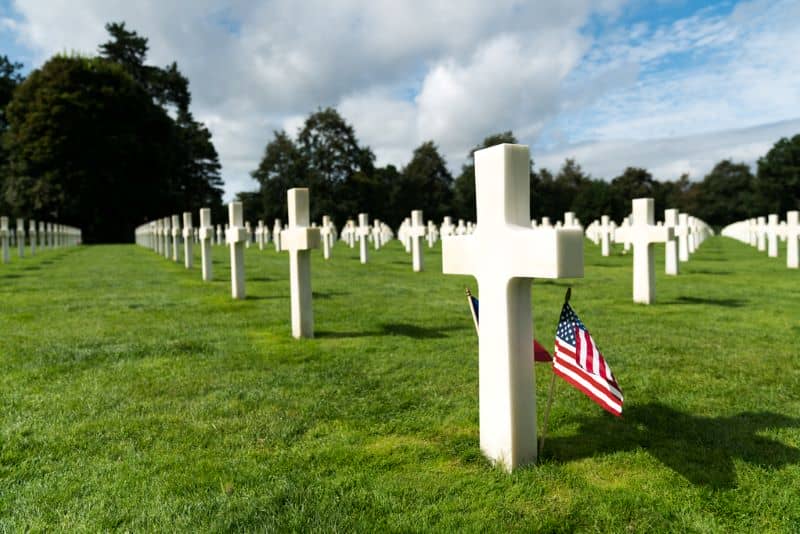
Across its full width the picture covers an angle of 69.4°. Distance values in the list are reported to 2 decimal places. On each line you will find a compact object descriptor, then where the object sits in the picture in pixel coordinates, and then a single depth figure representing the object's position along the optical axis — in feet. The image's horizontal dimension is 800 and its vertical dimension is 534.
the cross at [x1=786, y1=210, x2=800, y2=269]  46.37
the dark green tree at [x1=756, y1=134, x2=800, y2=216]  230.89
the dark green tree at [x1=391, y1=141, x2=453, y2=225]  219.82
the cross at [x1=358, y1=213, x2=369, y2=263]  59.16
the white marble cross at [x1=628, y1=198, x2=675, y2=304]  27.73
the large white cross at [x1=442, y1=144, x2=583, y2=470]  9.70
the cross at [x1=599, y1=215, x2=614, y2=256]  68.85
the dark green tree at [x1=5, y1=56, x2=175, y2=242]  125.39
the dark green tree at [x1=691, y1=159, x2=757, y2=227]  261.65
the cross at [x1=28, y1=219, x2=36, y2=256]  79.66
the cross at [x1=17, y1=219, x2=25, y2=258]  71.30
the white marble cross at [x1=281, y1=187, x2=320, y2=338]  20.70
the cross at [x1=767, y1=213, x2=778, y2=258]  62.08
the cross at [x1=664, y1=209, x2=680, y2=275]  42.17
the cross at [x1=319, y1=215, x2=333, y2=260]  64.39
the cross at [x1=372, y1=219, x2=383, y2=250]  87.97
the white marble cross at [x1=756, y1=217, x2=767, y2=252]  77.51
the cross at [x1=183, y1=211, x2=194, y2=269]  50.90
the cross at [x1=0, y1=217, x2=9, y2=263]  61.62
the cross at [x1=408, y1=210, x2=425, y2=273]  48.93
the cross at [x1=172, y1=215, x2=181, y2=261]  58.54
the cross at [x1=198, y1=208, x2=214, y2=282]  39.73
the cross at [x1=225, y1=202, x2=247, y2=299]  30.25
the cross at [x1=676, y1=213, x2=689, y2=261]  53.62
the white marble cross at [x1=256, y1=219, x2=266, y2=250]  90.88
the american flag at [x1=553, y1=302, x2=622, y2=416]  9.23
